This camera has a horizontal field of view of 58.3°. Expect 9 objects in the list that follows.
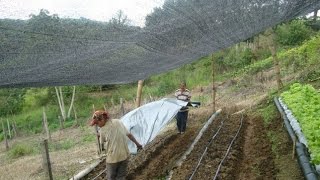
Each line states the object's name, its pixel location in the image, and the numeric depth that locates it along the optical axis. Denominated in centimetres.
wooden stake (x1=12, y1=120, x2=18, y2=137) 1477
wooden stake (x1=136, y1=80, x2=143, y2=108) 705
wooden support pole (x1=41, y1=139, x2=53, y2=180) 406
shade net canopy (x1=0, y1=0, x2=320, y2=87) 226
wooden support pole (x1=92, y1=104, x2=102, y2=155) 634
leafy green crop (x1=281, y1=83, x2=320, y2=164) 398
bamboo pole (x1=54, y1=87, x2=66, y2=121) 1651
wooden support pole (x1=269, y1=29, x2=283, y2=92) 882
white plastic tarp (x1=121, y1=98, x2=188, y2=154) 602
